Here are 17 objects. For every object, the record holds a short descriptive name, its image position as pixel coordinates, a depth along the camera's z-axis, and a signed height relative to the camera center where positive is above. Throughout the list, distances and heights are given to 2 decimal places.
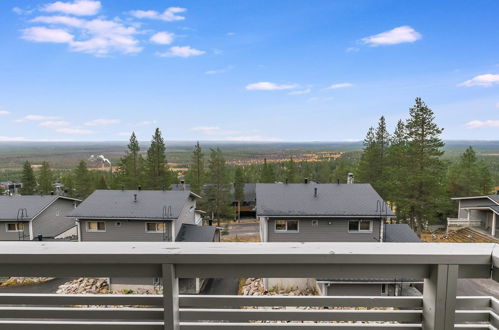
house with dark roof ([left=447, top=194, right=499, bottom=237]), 18.17 -4.85
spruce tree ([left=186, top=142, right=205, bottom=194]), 27.60 -2.14
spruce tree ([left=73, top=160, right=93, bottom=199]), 26.65 -3.17
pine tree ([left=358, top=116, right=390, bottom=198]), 23.64 -1.04
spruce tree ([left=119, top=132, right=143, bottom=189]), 26.16 -1.34
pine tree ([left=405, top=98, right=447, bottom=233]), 17.94 -0.97
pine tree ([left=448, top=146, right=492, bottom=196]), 24.50 -2.76
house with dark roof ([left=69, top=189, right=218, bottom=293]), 13.59 -3.46
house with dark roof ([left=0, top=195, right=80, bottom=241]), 16.55 -4.28
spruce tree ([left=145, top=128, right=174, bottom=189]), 23.88 -1.57
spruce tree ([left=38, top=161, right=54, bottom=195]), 28.77 -3.25
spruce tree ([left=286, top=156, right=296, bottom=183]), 30.03 -2.76
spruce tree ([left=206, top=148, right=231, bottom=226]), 25.19 -3.47
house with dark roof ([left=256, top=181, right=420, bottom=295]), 12.69 -3.26
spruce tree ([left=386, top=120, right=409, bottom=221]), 18.70 -1.72
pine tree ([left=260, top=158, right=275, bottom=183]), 29.48 -2.92
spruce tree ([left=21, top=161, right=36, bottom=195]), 27.61 -3.24
